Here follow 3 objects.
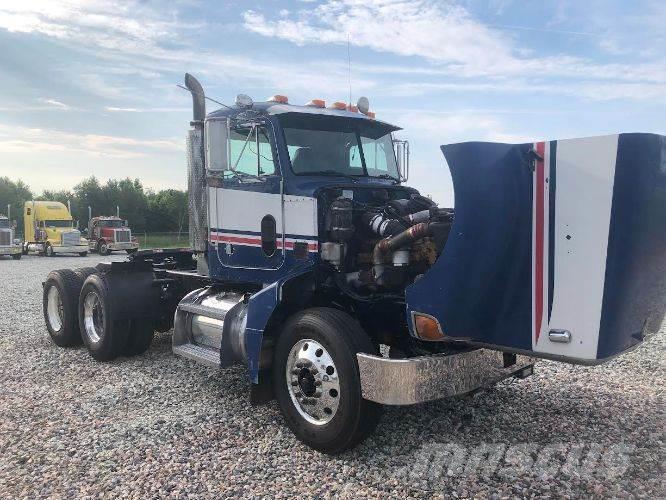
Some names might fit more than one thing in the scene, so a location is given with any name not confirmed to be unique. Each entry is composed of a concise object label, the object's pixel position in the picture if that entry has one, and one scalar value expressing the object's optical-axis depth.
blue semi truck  3.69
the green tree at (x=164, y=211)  56.90
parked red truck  36.25
